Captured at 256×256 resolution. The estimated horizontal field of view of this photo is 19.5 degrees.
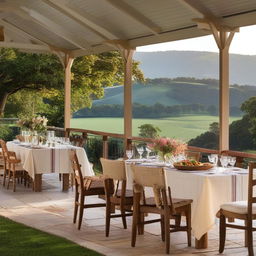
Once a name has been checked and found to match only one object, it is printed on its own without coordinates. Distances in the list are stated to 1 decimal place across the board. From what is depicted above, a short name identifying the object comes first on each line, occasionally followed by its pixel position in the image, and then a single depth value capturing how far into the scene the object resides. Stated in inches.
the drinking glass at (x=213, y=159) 334.5
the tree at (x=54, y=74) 1026.9
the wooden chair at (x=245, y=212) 278.5
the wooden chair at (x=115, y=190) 326.6
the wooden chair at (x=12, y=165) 516.6
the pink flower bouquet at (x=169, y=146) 347.1
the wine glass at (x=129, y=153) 380.5
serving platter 319.2
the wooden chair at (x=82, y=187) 354.1
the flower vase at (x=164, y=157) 351.1
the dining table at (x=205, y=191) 294.6
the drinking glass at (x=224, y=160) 323.9
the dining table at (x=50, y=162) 504.3
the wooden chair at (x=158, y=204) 290.8
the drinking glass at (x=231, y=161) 325.1
